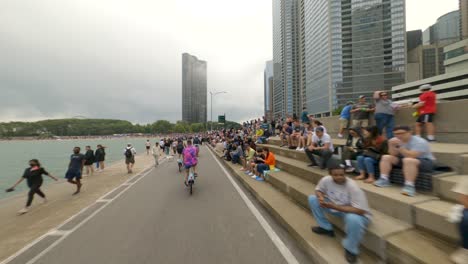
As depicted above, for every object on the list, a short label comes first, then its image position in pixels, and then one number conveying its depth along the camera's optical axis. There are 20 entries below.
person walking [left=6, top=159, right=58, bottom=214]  6.63
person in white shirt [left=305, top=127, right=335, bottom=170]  6.04
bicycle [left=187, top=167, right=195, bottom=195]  7.32
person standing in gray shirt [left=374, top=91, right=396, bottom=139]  6.34
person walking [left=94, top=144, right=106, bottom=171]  13.94
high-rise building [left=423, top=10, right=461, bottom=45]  143.38
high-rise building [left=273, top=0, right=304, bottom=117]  146.38
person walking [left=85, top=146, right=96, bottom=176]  12.65
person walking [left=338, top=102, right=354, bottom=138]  8.98
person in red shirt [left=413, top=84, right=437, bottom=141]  5.92
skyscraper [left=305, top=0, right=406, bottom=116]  103.62
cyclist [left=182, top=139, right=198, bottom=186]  7.86
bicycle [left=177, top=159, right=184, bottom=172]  12.76
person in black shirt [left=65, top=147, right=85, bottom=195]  8.23
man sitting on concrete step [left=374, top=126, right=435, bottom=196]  3.70
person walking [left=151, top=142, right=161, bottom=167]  15.31
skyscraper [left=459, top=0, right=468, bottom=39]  126.60
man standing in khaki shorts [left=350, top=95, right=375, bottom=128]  8.04
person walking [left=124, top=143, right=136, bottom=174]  12.51
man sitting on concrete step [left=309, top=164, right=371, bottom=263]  2.99
